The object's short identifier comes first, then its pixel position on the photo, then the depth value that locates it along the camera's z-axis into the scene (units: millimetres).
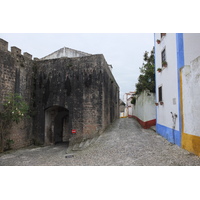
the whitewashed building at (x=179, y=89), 5457
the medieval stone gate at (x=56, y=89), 9945
